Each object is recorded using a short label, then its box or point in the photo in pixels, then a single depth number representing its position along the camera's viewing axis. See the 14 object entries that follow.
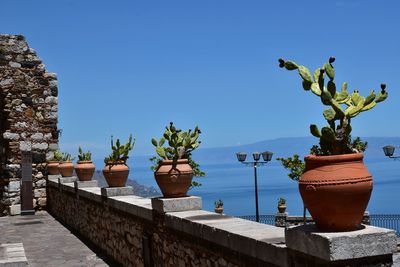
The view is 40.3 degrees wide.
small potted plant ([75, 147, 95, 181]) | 12.78
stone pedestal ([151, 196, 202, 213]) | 6.42
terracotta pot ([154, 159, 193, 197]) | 6.47
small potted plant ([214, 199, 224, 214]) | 24.27
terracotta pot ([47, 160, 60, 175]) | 17.02
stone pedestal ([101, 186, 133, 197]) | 9.37
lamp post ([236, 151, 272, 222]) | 21.48
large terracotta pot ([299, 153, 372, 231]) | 3.19
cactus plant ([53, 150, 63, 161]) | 17.20
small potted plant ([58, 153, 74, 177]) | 15.69
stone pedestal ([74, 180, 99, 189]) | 12.64
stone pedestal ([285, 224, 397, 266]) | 3.10
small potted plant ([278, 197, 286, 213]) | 22.38
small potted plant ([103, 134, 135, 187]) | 9.42
